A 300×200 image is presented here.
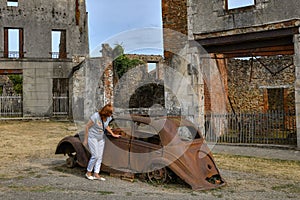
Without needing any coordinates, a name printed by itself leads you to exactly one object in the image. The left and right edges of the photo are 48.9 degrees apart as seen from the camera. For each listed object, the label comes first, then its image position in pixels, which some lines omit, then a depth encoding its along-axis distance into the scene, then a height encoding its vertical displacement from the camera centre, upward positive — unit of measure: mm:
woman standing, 6578 -563
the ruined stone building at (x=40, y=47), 22031 +4404
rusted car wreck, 5988 -853
